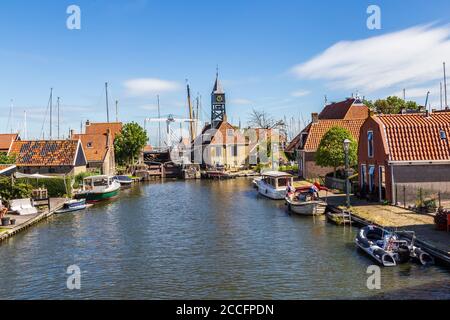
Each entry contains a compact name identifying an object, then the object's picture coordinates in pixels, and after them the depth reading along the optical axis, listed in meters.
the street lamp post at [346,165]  34.70
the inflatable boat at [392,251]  22.34
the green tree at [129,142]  92.06
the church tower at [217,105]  120.06
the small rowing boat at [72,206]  45.08
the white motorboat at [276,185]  50.50
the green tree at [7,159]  58.67
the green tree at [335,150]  51.22
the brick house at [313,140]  64.25
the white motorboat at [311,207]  38.41
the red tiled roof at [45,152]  62.47
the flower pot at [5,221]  34.66
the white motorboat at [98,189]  52.85
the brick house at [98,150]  77.44
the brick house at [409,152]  35.72
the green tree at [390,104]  84.75
